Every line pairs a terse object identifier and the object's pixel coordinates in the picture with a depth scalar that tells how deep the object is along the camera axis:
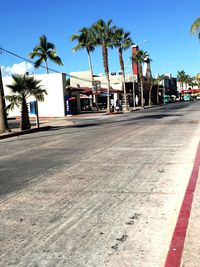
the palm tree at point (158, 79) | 98.59
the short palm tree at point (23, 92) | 24.56
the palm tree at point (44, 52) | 60.31
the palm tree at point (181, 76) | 178.25
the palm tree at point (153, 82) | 92.88
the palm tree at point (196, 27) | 31.84
